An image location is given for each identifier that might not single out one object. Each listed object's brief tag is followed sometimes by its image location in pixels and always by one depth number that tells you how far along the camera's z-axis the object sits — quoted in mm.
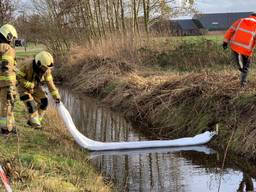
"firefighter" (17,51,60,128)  8914
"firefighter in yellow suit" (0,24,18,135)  8344
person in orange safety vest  10541
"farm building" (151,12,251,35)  66012
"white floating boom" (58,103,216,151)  9586
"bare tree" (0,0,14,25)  26412
